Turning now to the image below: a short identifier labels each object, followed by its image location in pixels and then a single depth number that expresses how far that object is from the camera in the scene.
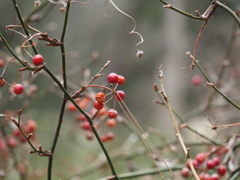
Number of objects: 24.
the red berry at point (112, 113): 0.95
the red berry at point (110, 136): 1.18
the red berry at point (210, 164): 1.05
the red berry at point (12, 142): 1.25
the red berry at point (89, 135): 1.16
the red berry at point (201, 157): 1.06
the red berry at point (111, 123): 1.15
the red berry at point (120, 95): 0.95
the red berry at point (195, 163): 1.06
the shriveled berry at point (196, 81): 1.39
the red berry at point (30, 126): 1.20
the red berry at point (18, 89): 0.95
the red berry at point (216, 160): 1.05
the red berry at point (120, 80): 0.95
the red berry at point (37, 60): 0.91
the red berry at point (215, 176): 1.03
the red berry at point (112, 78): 0.94
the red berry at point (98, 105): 0.95
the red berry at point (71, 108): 1.23
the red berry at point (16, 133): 1.21
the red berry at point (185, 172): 1.04
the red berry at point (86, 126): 1.17
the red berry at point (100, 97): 0.95
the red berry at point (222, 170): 1.04
